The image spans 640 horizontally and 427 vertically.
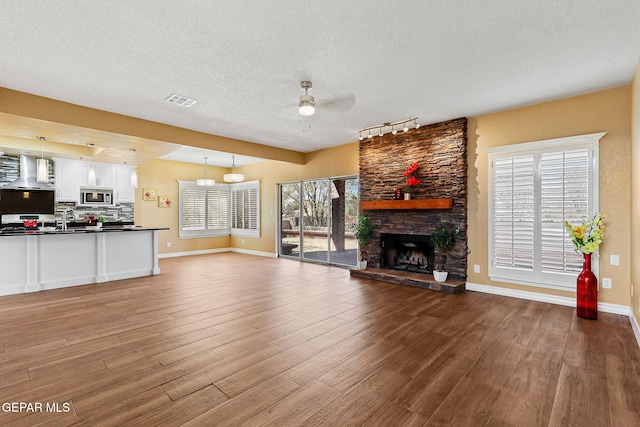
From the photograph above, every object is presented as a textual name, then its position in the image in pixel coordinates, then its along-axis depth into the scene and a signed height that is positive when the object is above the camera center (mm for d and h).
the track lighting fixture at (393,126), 5136 +1531
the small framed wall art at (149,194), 8477 +475
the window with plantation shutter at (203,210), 9312 +20
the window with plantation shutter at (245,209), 9422 +52
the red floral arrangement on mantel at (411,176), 5379 +633
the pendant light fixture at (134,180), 7097 +730
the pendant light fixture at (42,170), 5273 +711
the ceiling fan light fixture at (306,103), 3629 +1319
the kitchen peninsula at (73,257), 4801 -832
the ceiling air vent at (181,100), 4062 +1529
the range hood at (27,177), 6627 +747
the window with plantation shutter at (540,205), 4020 +75
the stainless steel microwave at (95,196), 7488 +365
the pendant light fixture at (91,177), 5835 +645
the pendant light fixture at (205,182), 8289 +789
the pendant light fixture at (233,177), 7820 +872
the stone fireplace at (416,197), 5035 +249
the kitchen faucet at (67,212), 5833 -51
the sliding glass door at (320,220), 7184 -244
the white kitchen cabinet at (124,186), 7930 +651
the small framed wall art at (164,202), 8789 +255
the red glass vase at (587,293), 3594 -998
